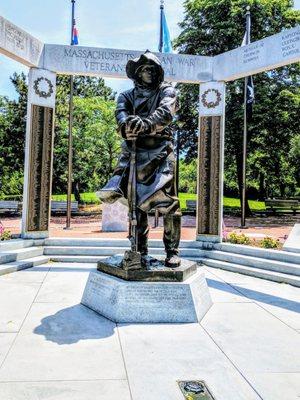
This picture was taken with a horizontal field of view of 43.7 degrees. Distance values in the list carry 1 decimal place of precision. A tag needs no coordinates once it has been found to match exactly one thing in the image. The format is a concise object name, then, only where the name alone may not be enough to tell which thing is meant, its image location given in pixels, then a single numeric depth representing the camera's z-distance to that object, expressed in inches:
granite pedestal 186.2
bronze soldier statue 196.5
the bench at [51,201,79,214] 887.1
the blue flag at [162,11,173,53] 519.2
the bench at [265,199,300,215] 1059.3
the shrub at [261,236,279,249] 357.1
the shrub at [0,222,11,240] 363.8
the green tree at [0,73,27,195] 1028.5
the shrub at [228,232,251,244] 377.4
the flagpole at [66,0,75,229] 571.9
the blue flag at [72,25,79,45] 525.0
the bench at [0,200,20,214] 872.2
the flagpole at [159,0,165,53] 535.1
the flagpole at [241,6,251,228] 621.6
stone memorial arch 353.2
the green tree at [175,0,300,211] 828.0
